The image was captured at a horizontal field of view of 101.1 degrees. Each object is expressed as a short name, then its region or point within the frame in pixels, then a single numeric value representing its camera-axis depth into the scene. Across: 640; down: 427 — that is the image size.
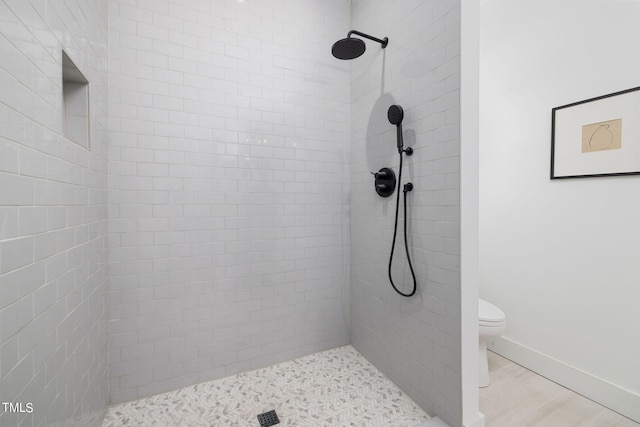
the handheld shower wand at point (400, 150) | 1.62
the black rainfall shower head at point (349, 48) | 1.60
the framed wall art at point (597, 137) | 1.58
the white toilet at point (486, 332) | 1.82
